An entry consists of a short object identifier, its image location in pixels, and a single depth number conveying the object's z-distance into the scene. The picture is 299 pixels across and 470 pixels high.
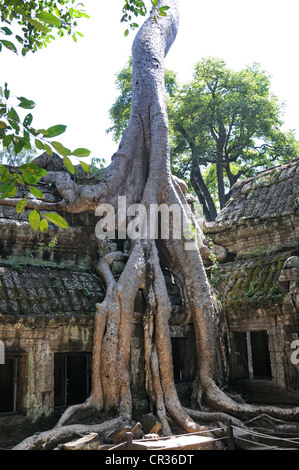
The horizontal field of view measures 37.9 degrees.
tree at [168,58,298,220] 15.73
